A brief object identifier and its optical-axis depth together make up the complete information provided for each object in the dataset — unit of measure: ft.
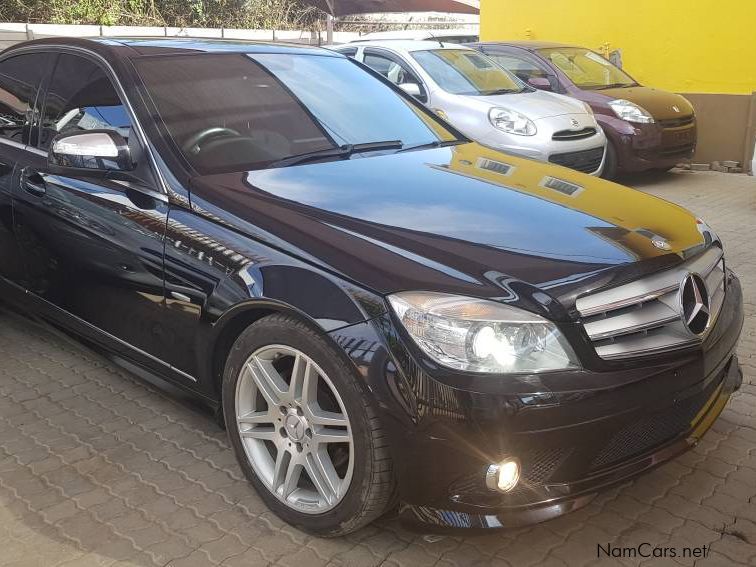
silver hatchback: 26.63
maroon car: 29.12
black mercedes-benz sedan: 7.55
